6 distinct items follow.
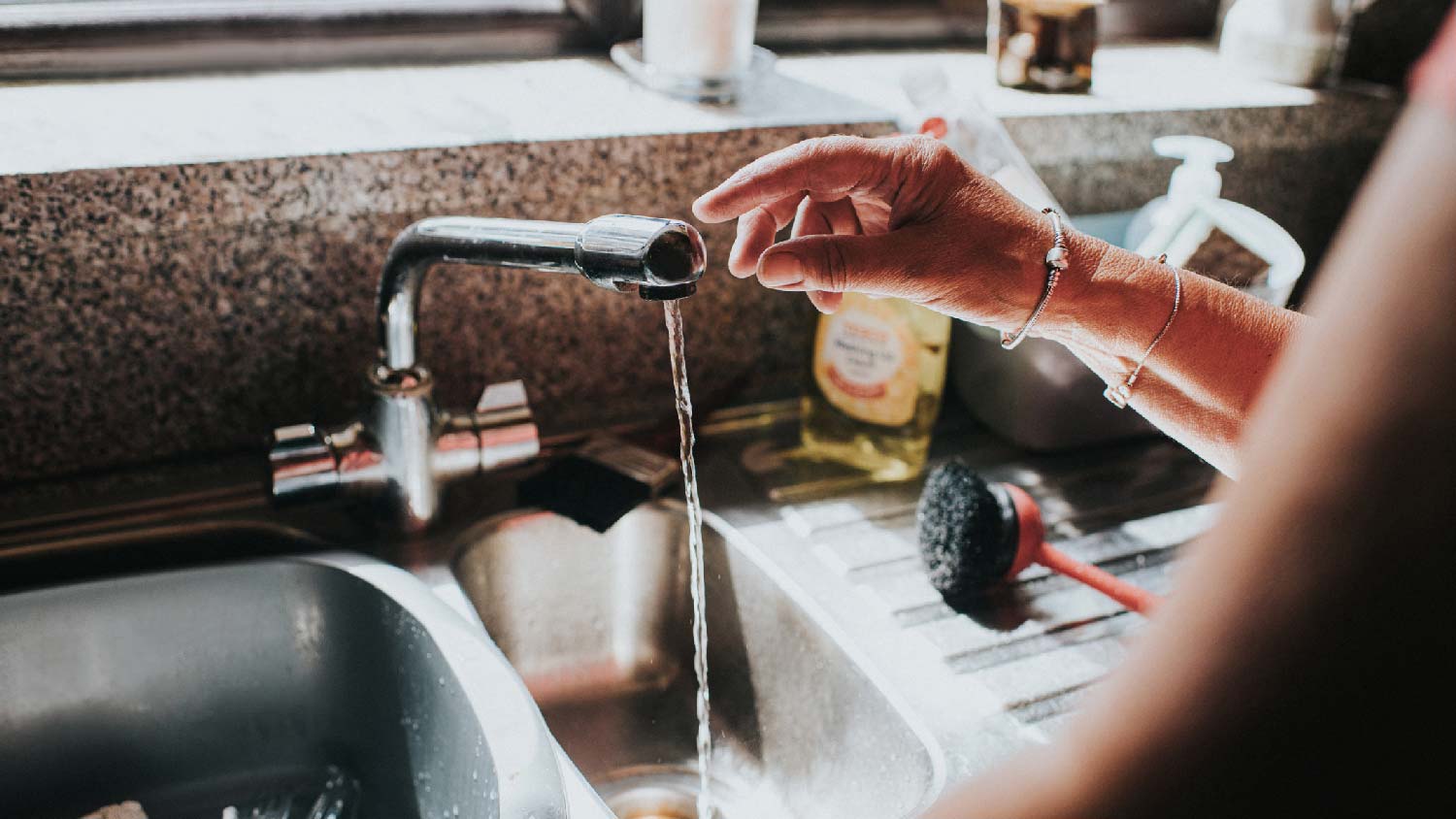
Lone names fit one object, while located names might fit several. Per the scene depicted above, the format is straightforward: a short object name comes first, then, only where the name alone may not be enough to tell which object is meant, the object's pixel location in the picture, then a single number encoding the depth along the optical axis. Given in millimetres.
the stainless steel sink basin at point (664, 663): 819
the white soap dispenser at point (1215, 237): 981
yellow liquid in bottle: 971
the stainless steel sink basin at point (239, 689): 746
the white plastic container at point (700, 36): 1010
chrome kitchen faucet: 697
